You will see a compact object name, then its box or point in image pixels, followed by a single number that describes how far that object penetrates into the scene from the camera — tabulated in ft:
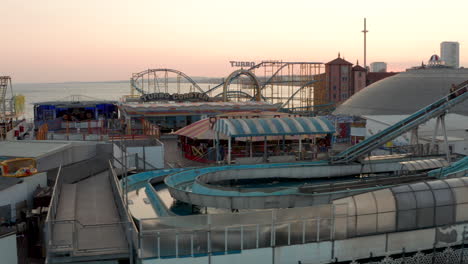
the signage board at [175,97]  193.77
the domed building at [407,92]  181.38
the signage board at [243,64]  237.86
